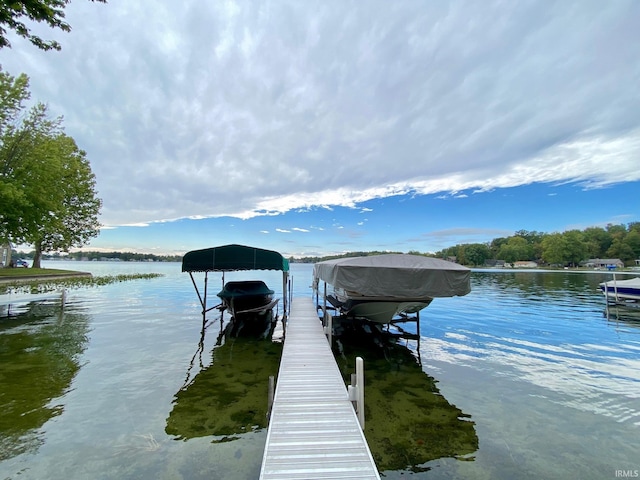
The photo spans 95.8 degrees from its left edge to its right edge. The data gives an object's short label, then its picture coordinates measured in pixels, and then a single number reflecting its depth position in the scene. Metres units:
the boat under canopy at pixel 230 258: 12.85
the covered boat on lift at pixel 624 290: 21.06
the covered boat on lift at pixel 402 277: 8.36
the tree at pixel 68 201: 21.42
